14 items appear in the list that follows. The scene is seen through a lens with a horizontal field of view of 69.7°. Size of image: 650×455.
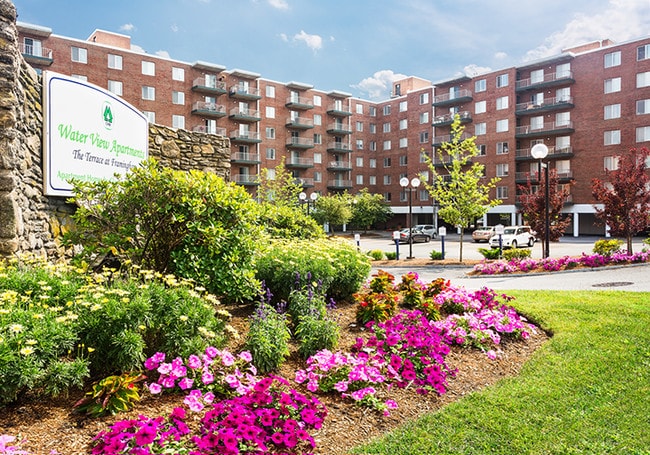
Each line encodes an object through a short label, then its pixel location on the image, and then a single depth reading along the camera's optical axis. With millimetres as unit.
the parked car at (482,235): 37031
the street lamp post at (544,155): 15680
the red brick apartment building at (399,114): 42125
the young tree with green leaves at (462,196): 20688
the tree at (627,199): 17391
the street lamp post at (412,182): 23281
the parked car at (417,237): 37562
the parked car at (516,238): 31156
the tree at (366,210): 52969
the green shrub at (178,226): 5887
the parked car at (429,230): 43031
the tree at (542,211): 20422
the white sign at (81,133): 6700
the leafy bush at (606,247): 16562
